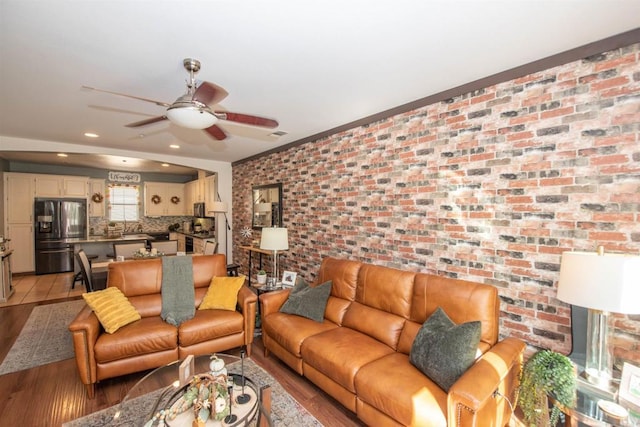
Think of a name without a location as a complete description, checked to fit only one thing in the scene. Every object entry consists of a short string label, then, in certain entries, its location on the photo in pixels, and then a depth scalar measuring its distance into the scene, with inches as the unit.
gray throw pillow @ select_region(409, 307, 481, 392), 72.8
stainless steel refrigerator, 262.7
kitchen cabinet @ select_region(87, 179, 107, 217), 298.2
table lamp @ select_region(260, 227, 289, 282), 143.9
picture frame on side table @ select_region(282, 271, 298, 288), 154.1
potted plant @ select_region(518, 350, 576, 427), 62.8
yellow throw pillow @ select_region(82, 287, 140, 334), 102.9
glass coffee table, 65.6
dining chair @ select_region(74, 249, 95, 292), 159.2
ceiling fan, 76.7
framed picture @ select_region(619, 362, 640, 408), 59.2
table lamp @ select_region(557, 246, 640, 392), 58.5
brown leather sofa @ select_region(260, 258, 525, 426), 67.3
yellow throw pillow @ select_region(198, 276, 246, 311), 127.9
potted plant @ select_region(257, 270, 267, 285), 153.6
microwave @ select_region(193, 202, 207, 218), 298.8
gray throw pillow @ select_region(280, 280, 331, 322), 117.3
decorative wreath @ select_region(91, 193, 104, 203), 300.0
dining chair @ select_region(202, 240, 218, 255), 204.8
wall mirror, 202.2
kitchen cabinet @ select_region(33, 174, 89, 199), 268.2
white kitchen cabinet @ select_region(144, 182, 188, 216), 329.4
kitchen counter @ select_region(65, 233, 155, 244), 239.3
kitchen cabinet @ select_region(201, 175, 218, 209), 267.7
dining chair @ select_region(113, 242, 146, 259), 211.9
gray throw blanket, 118.3
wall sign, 312.7
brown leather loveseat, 95.9
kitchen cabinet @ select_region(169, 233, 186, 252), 321.1
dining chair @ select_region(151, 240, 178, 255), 225.8
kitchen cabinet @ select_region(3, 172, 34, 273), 254.7
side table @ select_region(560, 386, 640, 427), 56.7
